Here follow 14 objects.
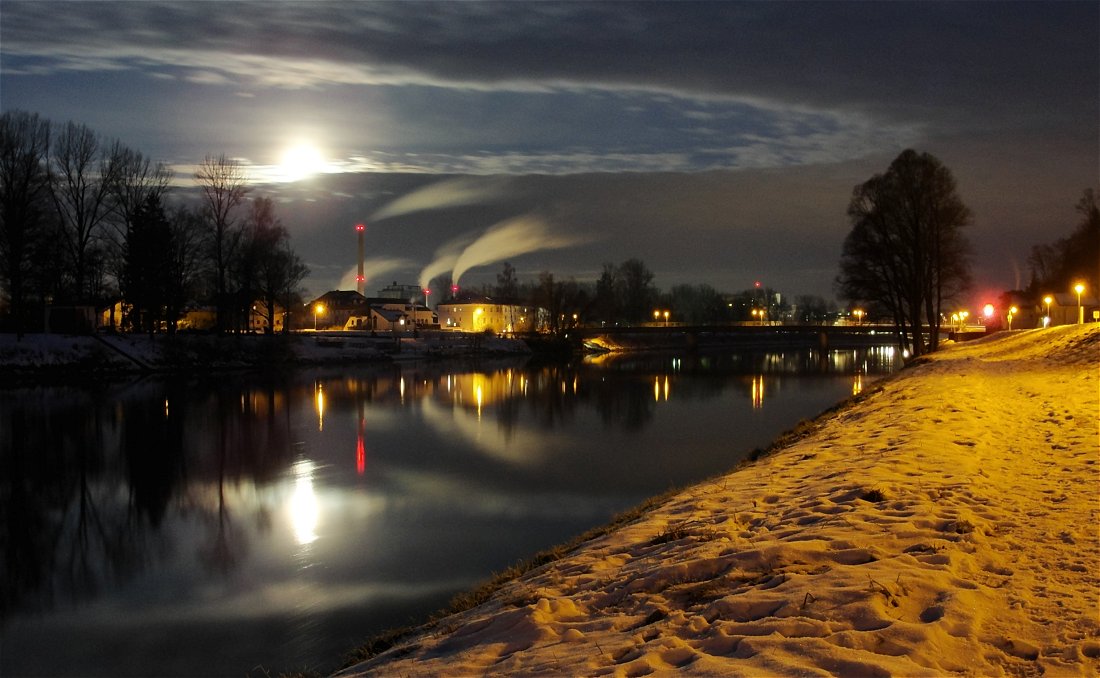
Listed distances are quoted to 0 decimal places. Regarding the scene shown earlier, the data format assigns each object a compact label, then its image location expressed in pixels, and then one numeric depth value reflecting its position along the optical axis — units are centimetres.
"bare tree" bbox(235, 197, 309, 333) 8325
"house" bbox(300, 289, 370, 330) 16100
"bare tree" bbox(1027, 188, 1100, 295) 6750
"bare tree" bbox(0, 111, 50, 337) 5903
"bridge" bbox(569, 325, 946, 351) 11500
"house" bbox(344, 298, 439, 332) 15900
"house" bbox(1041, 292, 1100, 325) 5862
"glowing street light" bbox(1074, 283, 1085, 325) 5119
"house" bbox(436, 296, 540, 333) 17338
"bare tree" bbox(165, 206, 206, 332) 7369
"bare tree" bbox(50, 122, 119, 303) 6800
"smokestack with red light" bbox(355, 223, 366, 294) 15845
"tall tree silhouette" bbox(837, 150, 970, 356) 5041
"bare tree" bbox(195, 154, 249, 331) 7700
